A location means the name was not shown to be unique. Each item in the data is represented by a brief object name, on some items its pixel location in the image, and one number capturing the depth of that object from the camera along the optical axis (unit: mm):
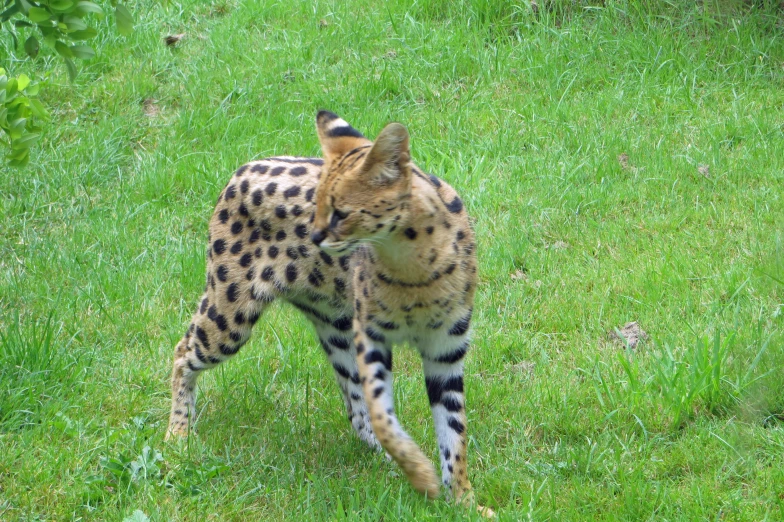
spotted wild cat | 8180
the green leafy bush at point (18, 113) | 8805
